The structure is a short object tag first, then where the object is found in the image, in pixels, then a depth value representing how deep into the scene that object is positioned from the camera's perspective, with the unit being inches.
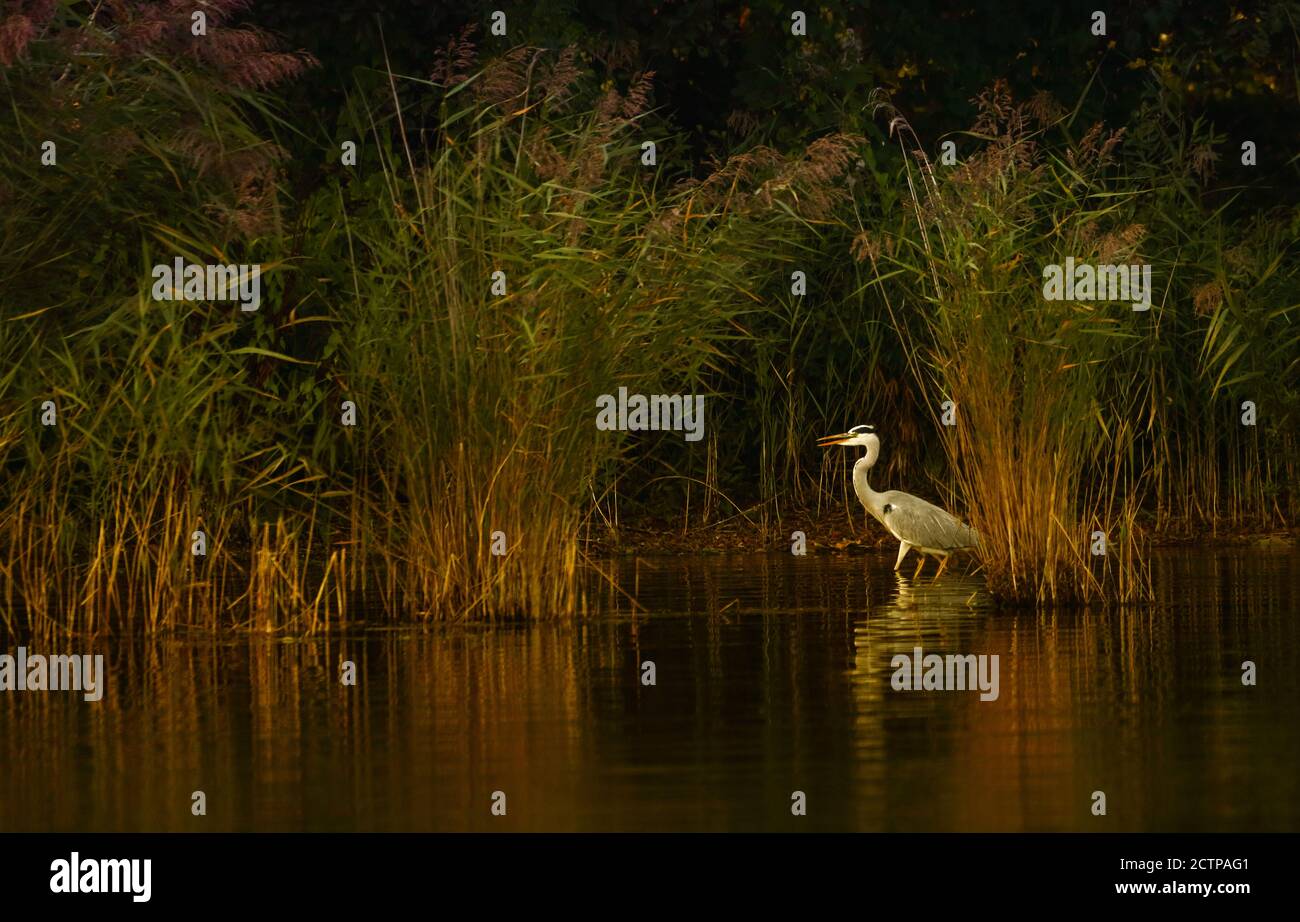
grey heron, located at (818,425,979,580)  594.5
